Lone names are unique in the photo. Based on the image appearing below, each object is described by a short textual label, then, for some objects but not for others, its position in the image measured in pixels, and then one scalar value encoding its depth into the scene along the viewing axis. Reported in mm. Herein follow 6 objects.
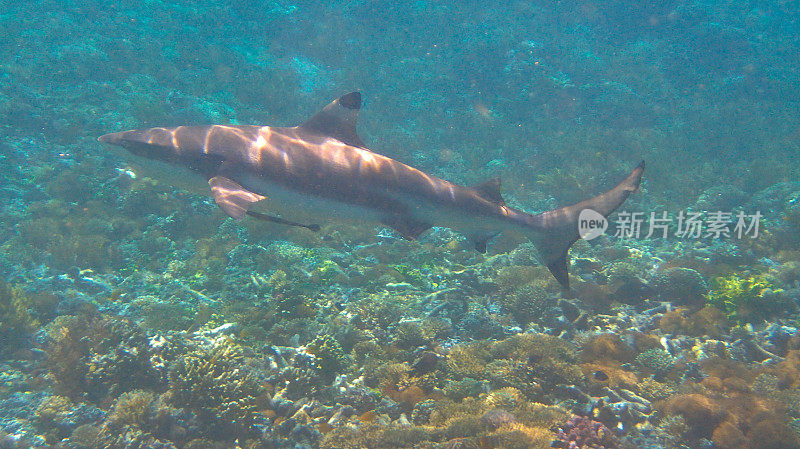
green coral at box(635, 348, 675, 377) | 5867
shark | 5020
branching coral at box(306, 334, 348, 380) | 5441
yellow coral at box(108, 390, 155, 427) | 4488
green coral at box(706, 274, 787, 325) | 7379
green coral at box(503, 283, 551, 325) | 7711
